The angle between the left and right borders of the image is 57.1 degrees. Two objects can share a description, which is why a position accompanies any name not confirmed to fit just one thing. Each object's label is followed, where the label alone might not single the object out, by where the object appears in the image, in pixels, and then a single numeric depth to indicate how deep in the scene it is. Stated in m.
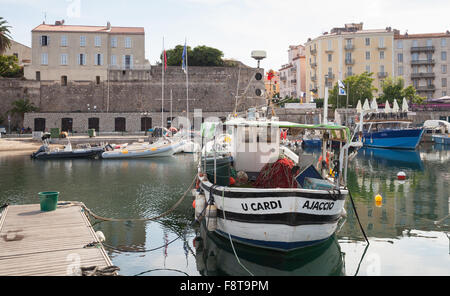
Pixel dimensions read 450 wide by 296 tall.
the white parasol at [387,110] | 43.06
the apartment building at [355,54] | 63.54
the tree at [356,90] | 53.75
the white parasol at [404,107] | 42.66
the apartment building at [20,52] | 62.04
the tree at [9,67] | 54.31
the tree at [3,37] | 46.59
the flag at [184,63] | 42.03
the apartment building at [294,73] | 74.44
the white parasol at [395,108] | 42.96
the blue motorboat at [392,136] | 39.30
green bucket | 11.01
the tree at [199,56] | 59.77
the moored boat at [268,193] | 8.76
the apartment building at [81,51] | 52.06
